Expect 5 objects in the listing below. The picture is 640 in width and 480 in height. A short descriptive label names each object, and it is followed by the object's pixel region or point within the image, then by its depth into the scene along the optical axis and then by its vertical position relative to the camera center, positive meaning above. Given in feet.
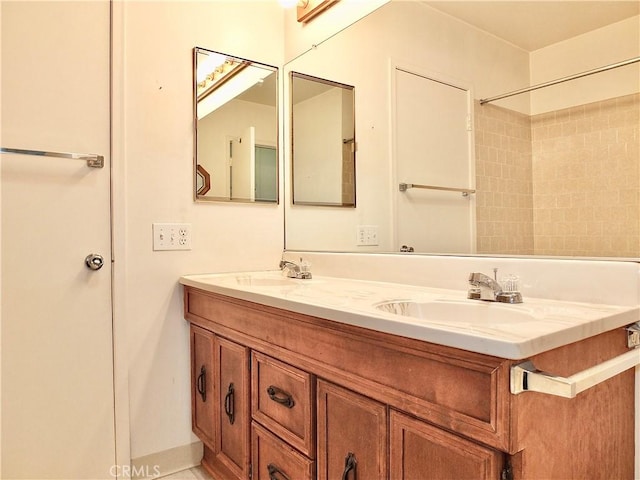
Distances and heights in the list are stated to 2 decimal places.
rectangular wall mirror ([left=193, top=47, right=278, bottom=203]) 6.22 +1.80
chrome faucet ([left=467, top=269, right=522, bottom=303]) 3.50 -0.43
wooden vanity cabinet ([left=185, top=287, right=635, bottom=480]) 2.32 -1.17
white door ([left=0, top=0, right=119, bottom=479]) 4.90 -0.02
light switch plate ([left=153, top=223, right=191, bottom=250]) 5.80 +0.11
